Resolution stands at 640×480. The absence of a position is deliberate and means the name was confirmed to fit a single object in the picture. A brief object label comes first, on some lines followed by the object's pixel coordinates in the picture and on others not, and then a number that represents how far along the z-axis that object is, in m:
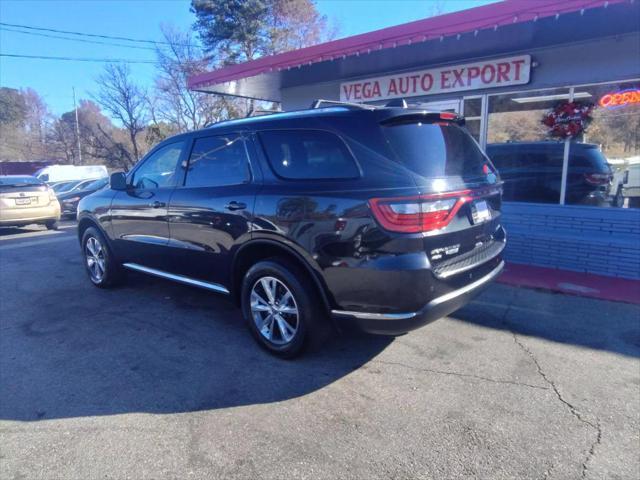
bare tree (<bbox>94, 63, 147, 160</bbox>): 28.52
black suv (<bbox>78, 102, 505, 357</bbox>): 2.88
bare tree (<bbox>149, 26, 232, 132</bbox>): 26.48
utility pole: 37.18
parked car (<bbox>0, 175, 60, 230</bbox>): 11.05
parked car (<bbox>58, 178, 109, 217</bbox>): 15.05
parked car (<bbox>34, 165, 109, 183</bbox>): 21.58
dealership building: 5.75
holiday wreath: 6.34
